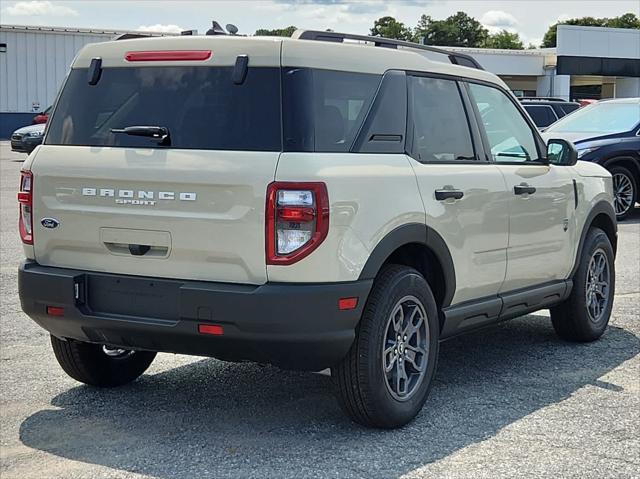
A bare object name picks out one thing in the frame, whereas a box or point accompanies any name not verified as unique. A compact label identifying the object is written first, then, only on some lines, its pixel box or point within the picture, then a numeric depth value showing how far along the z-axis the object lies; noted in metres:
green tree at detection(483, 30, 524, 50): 127.81
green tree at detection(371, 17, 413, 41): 113.81
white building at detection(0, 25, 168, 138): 42.06
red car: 30.12
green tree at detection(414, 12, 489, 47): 124.75
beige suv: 4.55
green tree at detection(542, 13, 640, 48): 113.81
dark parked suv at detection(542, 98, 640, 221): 14.42
